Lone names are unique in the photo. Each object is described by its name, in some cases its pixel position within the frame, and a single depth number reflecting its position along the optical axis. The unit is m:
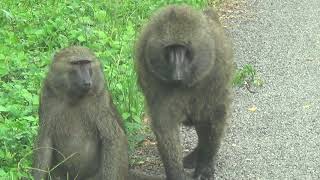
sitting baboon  4.73
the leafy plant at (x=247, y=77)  6.71
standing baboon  4.75
